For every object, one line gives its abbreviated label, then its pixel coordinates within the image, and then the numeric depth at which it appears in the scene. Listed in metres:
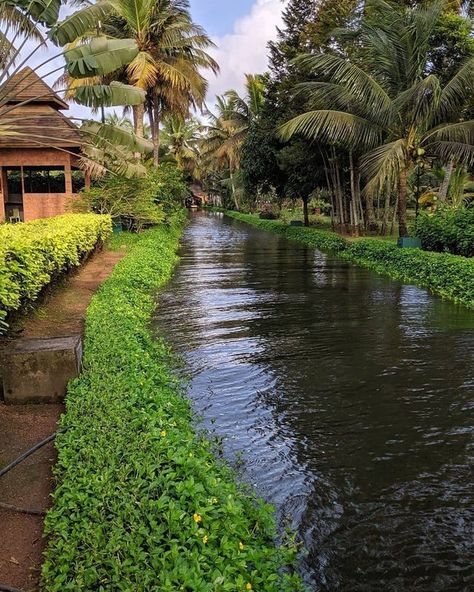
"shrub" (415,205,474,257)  14.70
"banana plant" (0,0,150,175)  10.56
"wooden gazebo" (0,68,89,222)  19.53
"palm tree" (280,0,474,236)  15.47
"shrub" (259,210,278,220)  43.56
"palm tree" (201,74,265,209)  36.38
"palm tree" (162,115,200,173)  55.31
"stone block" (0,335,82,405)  5.81
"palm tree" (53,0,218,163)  22.61
